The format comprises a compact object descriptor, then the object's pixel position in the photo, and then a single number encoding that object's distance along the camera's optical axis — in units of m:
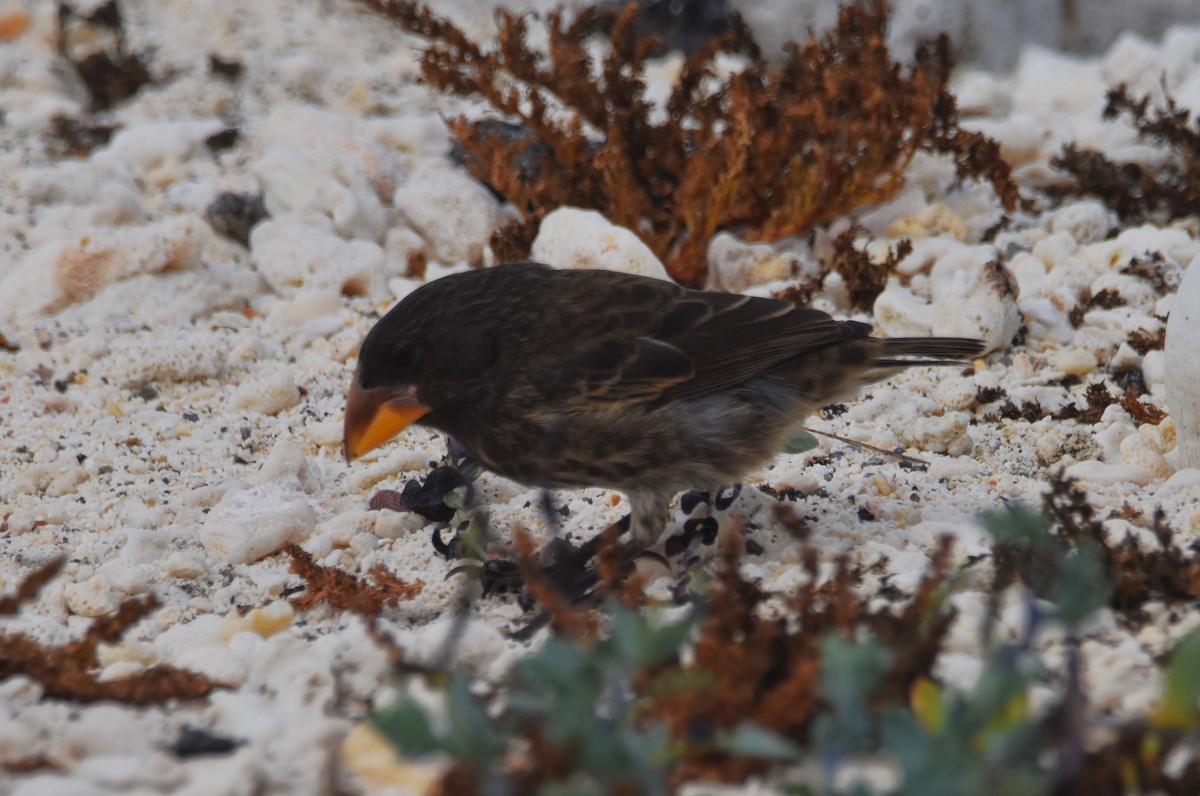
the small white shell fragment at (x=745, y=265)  9.98
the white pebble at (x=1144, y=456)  7.45
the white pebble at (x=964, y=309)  8.94
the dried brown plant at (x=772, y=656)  3.84
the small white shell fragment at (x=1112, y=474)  7.24
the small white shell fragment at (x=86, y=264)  10.00
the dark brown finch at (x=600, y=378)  6.65
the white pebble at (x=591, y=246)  9.38
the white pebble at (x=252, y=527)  7.08
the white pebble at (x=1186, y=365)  6.88
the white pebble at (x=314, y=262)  10.22
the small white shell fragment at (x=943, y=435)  7.92
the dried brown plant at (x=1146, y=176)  10.55
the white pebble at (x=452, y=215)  10.59
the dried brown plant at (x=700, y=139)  10.08
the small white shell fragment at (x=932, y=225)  10.51
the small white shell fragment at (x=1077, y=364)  8.83
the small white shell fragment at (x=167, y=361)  9.11
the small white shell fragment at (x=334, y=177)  10.85
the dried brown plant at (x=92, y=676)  4.70
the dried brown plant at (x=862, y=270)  9.62
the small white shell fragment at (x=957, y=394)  8.55
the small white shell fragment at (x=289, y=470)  7.67
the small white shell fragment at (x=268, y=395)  8.83
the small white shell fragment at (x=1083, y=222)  10.46
